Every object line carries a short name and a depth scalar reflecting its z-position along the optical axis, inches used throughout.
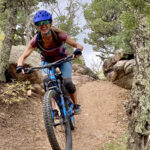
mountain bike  154.0
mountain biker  159.5
